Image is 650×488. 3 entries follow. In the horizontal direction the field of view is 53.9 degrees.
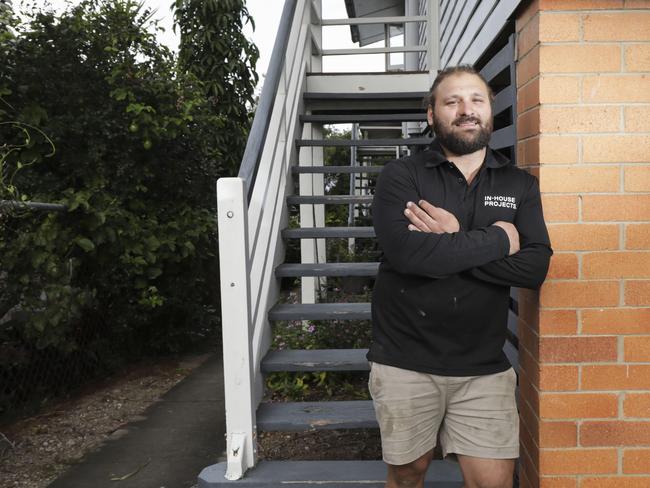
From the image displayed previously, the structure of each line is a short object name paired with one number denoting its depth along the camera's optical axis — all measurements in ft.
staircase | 8.18
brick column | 6.97
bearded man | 6.30
